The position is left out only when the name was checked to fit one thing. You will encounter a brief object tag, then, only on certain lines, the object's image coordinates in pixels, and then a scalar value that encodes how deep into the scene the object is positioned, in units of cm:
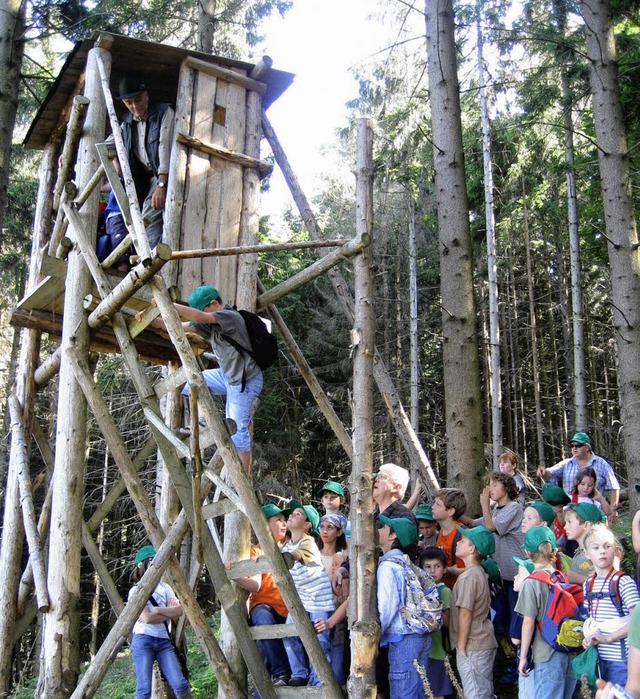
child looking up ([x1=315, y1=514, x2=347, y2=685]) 559
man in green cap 809
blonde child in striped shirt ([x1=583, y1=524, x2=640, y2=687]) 445
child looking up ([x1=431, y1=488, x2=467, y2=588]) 639
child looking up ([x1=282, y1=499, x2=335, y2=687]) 559
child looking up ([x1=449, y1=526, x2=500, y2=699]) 542
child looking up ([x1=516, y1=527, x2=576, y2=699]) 500
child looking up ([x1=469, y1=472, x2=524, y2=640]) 641
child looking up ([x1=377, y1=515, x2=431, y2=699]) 509
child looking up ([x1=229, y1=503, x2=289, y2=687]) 586
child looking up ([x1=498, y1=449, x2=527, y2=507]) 750
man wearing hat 735
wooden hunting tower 530
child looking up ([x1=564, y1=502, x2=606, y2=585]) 550
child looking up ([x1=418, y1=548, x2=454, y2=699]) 551
